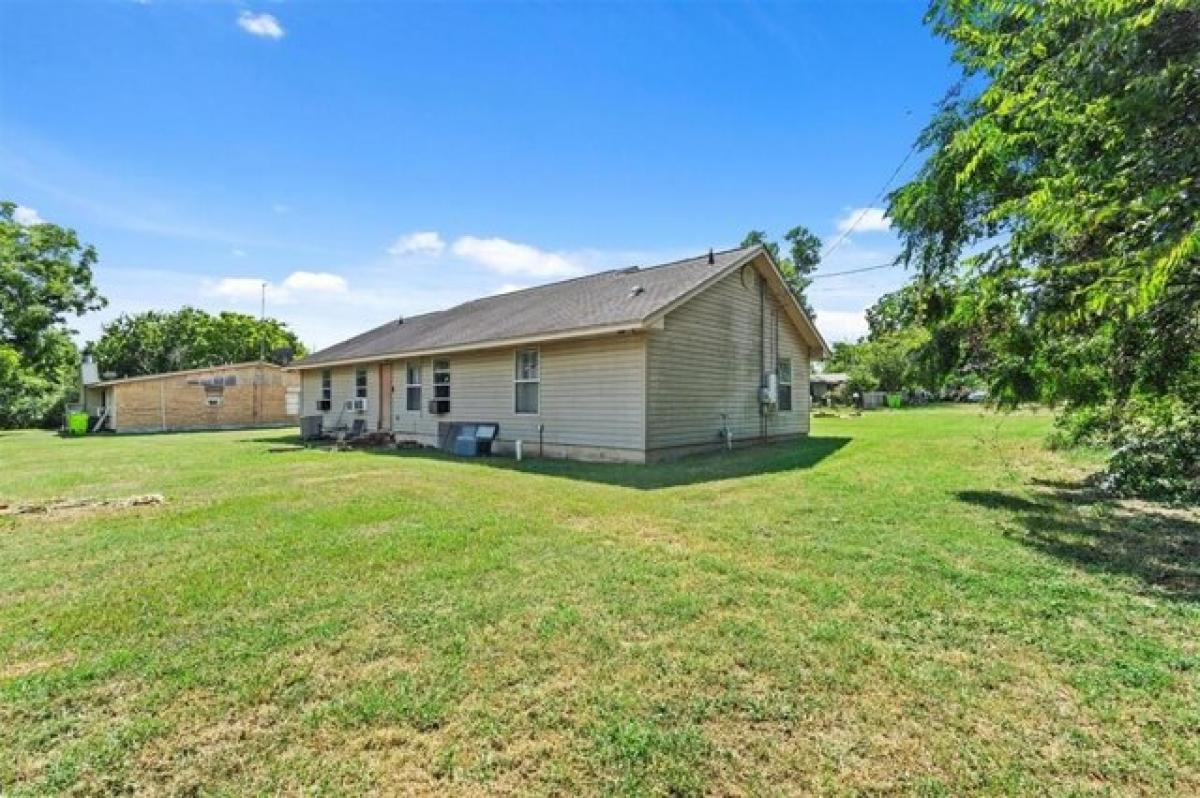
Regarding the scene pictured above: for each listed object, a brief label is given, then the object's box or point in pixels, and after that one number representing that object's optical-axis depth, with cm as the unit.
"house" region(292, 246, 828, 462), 1062
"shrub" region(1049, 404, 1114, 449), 912
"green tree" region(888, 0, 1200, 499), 347
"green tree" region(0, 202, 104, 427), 2972
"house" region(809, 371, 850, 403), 4293
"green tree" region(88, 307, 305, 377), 4519
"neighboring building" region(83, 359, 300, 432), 2609
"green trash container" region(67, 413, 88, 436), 2498
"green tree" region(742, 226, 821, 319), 4150
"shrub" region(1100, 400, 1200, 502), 700
